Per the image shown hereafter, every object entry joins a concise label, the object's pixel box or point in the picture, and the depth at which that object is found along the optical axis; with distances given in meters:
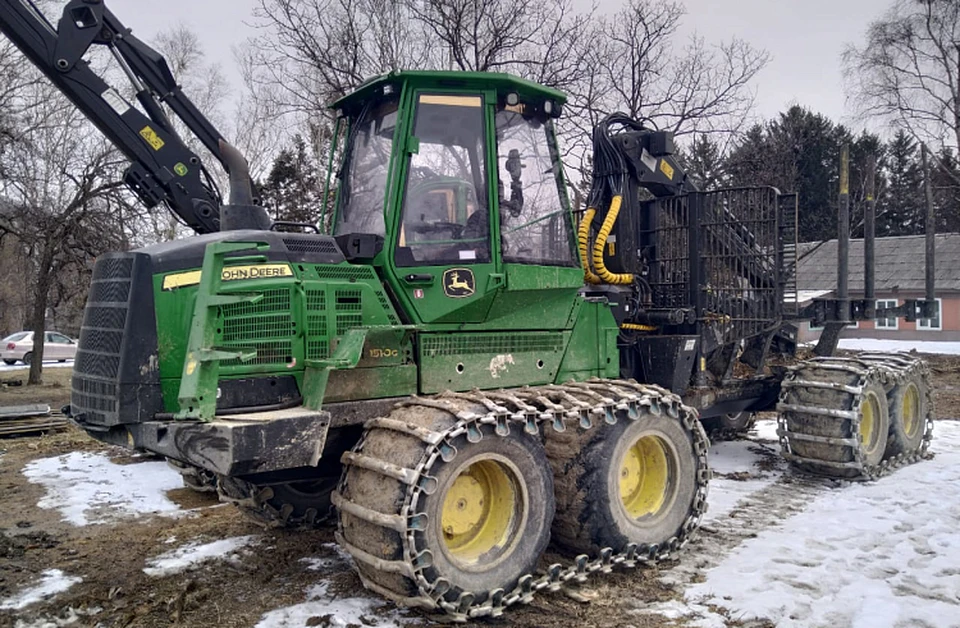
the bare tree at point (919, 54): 26.00
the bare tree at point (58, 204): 17.31
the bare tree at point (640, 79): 15.45
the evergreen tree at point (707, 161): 18.06
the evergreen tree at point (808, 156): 20.45
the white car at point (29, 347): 28.38
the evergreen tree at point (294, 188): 16.41
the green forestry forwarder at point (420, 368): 4.18
